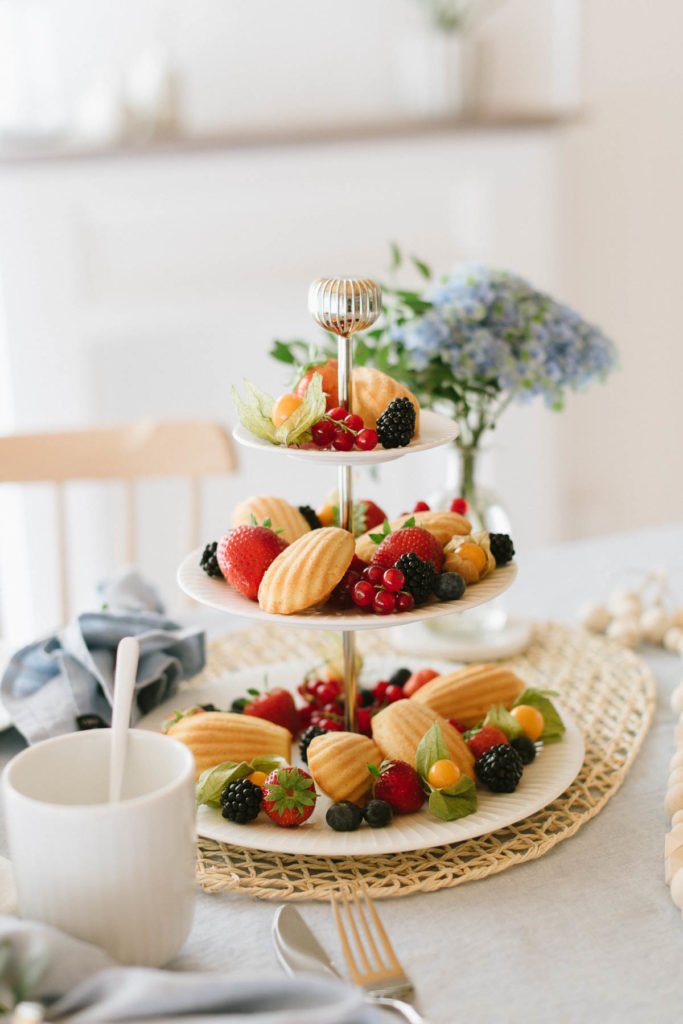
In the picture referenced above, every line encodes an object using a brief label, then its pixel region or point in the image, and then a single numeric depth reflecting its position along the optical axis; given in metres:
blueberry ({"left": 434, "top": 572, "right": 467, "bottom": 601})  0.91
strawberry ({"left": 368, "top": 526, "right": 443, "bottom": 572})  0.94
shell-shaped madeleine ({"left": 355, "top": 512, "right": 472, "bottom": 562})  0.99
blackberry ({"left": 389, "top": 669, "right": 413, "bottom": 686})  1.16
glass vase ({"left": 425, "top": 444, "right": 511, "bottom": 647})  1.34
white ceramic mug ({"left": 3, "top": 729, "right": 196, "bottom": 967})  0.68
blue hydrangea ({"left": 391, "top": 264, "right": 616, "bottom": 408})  1.27
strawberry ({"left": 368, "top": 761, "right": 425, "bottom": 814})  0.91
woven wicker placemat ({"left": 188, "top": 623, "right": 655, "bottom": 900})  0.86
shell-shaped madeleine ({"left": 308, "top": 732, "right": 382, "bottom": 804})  0.92
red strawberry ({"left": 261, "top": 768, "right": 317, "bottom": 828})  0.89
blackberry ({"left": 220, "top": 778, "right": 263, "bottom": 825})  0.90
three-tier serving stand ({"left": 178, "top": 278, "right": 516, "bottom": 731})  0.88
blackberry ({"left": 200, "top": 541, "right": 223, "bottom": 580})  0.98
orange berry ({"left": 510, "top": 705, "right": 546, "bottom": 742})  1.01
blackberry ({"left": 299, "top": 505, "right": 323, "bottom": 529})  1.06
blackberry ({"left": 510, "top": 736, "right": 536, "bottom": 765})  0.99
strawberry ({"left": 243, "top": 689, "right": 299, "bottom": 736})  1.05
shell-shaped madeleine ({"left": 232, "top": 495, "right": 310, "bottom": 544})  1.01
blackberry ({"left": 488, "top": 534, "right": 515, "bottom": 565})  1.00
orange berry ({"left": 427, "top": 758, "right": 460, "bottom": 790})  0.91
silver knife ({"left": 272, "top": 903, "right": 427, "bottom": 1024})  0.71
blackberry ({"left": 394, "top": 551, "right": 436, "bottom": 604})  0.90
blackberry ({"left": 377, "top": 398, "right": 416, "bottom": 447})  0.90
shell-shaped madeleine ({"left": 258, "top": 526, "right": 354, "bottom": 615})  0.89
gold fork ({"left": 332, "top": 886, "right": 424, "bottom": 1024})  0.72
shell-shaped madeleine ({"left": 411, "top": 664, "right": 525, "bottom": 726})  1.04
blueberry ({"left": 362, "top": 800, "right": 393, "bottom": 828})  0.90
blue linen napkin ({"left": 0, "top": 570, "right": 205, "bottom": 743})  1.08
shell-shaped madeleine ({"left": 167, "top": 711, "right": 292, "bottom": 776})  0.94
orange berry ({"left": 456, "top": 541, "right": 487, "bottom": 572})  0.96
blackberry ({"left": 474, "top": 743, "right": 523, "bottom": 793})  0.94
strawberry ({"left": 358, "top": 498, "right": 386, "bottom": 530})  1.08
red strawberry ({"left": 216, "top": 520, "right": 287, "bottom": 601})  0.93
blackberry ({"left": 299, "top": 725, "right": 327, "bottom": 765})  1.00
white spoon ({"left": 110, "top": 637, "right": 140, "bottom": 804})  0.75
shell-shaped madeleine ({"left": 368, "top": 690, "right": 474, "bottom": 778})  0.94
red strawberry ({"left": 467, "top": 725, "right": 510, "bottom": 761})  0.97
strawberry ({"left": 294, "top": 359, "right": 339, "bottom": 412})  0.97
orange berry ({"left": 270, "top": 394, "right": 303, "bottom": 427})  0.92
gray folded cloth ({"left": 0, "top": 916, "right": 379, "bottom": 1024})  0.62
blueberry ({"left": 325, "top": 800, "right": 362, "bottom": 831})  0.89
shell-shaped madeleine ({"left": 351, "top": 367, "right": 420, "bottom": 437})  0.97
